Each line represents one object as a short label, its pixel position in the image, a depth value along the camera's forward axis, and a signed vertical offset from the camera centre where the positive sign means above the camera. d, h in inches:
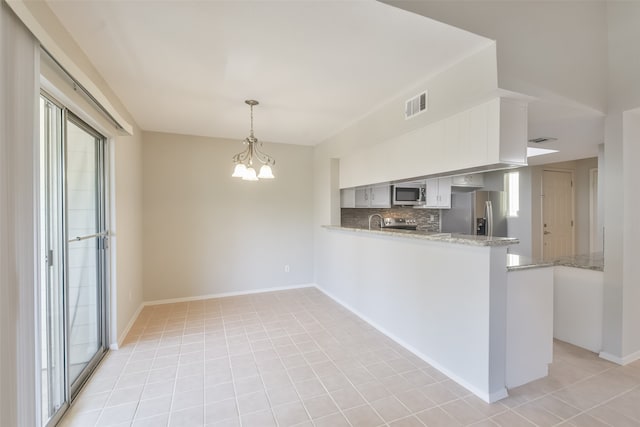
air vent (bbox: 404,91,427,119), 104.0 +40.3
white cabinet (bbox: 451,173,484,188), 172.1 +18.7
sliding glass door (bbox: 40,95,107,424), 74.2 -13.9
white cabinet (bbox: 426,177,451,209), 172.9 +10.9
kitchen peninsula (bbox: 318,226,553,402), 83.7 -33.7
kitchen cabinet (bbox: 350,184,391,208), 173.2 +8.7
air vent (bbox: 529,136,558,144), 134.3 +34.7
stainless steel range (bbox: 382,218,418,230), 204.8 -9.8
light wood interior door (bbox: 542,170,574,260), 218.8 -1.3
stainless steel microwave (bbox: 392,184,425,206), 174.7 +10.0
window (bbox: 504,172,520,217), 221.1 +14.5
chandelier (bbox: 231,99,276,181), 120.0 +17.4
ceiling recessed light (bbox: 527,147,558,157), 157.8 +34.4
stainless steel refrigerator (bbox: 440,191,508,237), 189.9 -2.0
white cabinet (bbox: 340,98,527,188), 84.1 +23.5
